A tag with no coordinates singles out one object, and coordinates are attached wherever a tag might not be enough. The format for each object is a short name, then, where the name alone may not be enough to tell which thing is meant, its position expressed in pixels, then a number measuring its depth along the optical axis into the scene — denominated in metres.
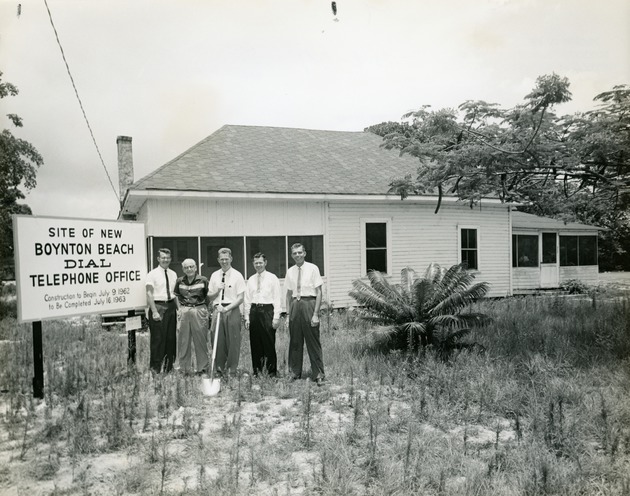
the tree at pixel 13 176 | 15.71
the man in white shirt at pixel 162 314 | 7.28
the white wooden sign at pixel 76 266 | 6.12
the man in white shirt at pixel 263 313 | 6.98
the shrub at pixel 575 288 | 21.05
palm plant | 8.29
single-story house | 12.70
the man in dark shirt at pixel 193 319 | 7.14
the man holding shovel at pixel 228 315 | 6.98
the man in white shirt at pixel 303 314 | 6.85
